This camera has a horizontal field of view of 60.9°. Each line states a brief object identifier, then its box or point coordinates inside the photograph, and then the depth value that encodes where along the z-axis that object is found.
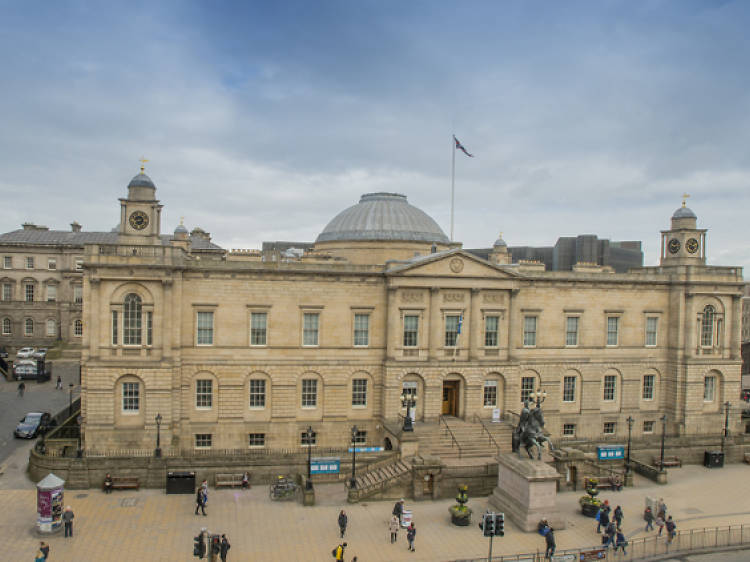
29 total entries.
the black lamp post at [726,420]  45.17
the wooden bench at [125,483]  33.56
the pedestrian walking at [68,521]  27.31
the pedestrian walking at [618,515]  28.57
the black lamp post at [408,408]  37.03
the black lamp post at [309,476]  32.47
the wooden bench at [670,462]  41.25
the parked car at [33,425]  43.19
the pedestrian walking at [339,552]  24.41
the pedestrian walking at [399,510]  28.91
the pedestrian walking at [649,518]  30.03
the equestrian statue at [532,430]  31.27
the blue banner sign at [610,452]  39.09
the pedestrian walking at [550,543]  26.37
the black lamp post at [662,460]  38.25
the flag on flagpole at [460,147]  46.17
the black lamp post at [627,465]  37.35
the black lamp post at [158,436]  35.50
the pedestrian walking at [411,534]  26.97
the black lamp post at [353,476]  33.31
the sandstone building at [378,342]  37.50
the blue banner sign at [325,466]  35.22
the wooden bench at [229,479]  34.31
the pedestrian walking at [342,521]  27.94
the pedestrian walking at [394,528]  28.02
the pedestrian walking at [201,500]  30.22
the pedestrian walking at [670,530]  27.61
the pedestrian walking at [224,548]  24.91
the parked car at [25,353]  69.25
